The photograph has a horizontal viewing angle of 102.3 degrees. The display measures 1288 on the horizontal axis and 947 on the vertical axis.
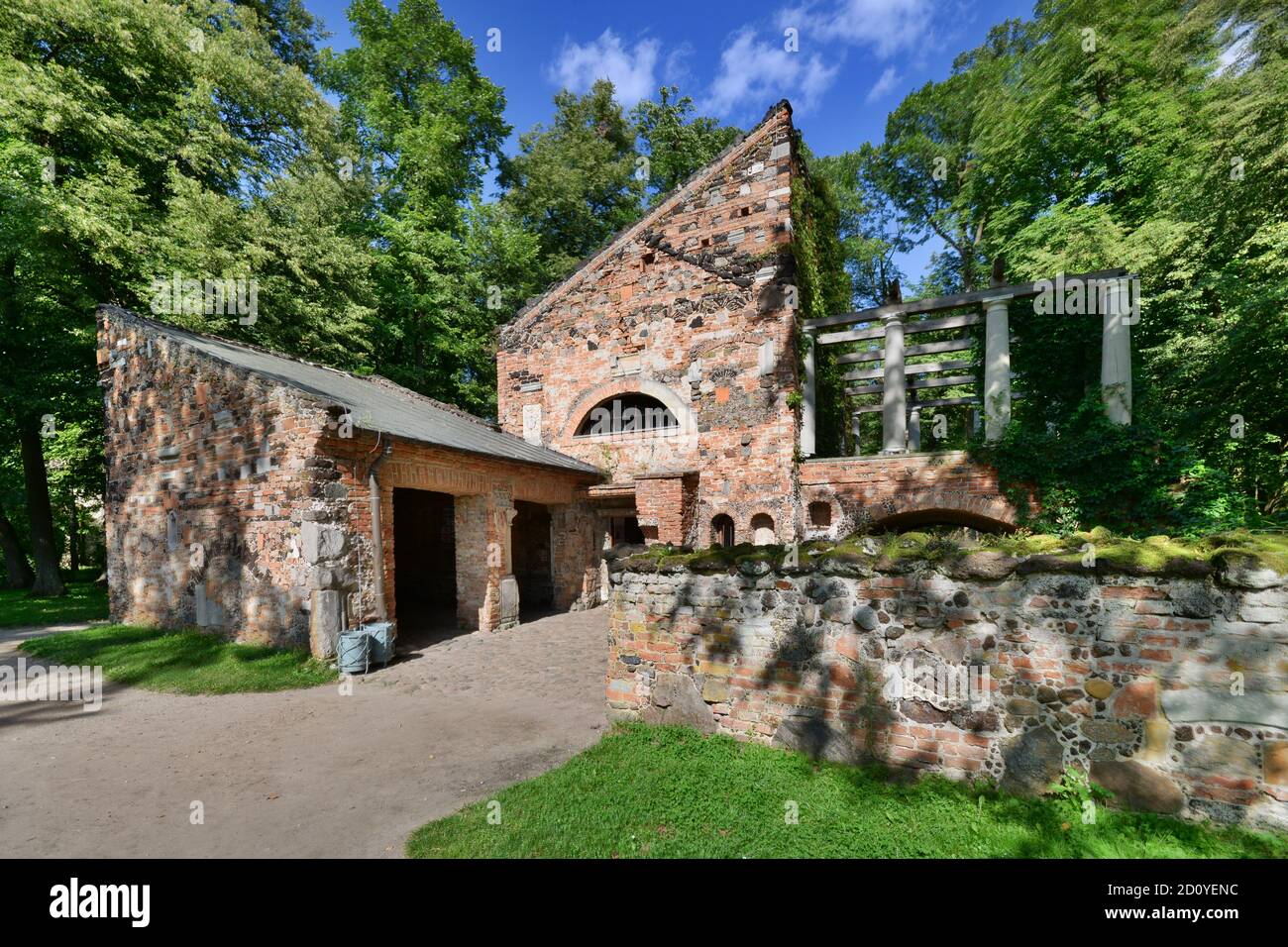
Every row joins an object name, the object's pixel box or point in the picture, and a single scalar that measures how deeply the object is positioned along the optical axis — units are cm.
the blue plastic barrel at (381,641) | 779
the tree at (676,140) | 2311
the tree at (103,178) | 1190
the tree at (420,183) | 1797
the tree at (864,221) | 2231
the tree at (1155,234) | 815
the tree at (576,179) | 2166
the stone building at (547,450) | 802
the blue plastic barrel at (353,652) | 741
